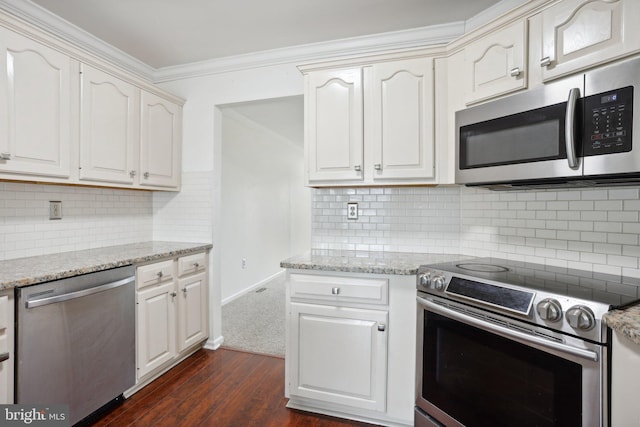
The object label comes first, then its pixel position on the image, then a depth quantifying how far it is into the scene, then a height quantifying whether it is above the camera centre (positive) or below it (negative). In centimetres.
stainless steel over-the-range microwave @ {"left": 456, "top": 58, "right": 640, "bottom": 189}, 115 +33
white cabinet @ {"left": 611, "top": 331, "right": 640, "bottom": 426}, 94 -51
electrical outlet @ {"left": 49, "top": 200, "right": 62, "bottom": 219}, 212 +2
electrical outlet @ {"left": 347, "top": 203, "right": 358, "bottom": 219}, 241 +1
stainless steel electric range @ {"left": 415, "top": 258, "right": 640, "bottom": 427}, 107 -52
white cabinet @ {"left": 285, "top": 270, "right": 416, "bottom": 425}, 174 -74
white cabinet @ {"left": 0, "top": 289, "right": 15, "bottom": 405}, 134 -58
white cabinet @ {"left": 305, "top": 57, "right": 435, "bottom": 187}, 197 +56
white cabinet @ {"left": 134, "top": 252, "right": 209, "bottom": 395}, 206 -72
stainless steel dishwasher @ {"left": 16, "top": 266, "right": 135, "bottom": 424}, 143 -65
